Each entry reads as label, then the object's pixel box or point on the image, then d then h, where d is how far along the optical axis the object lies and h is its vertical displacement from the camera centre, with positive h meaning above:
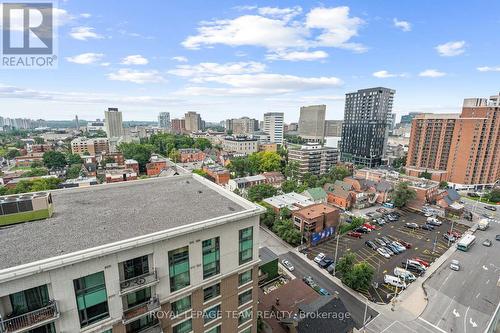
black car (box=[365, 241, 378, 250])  47.13 -20.36
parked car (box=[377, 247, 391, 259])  44.42 -20.60
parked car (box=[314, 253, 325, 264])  42.39 -21.48
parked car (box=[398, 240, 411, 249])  48.19 -20.10
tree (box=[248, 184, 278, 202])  66.38 -16.26
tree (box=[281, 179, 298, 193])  74.44 -15.94
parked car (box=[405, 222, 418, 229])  57.26 -19.08
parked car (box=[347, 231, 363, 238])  51.44 -20.06
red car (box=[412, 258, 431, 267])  42.22 -20.52
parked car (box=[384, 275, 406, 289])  36.59 -21.19
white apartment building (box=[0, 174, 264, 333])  10.88 -7.38
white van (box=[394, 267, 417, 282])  38.28 -20.92
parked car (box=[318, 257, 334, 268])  41.31 -21.58
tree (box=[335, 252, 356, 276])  35.91 -18.76
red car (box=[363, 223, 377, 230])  55.03 -19.30
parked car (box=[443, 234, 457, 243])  51.37 -19.31
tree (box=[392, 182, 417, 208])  66.47 -13.59
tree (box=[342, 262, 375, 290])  34.41 -19.52
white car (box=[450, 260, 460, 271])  41.31 -20.25
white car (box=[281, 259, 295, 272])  40.22 -22.12
